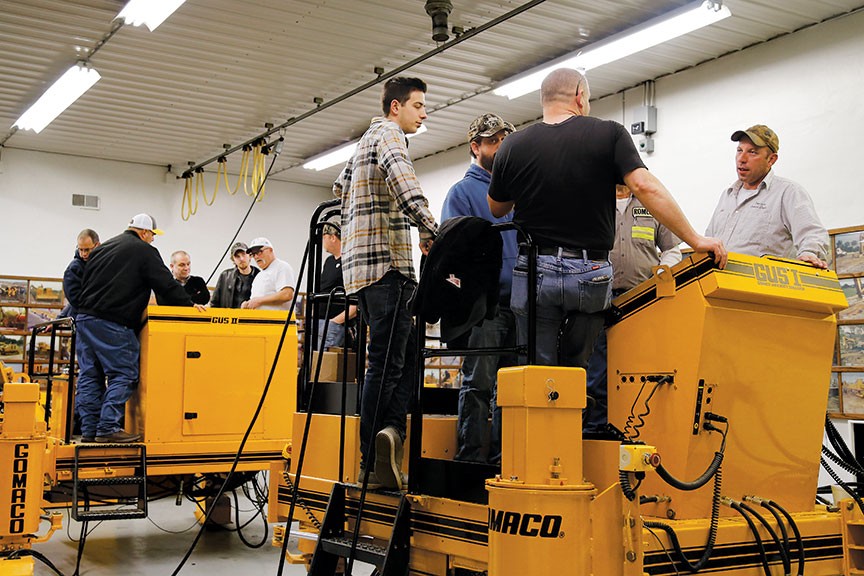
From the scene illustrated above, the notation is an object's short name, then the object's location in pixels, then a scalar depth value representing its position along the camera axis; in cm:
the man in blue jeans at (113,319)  717
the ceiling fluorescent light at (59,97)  1204
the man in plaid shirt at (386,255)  412
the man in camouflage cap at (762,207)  490
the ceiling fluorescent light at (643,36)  951
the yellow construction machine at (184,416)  685
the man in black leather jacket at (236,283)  993
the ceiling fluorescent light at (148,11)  968
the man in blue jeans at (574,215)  367
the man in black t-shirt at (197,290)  909
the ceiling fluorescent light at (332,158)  1547
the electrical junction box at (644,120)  1199
